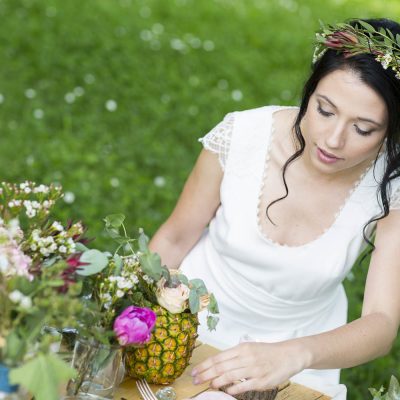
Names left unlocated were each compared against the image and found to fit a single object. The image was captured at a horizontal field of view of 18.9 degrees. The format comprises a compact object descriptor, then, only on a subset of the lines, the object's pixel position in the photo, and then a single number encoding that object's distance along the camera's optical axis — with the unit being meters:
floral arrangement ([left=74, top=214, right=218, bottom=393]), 1.59
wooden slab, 1.70
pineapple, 1.67
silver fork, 1.69
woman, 1.97
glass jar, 1.58
